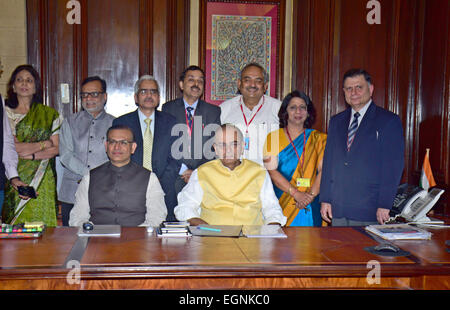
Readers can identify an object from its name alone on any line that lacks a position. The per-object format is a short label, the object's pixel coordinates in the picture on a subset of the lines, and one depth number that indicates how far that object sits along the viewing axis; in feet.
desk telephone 8.50
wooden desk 5.64
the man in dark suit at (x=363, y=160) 9.12
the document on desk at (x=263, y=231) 7.37
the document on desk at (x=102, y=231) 7.27
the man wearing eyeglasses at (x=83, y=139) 10.97
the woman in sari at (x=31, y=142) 11.21
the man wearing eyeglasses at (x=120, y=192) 8.84
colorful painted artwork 14.47
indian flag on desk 9.36
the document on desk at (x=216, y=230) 7.36
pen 7.61
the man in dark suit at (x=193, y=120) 11.01
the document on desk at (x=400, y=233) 7.39
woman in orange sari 10.69
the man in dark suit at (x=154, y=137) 10.75
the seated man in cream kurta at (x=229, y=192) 8.79
